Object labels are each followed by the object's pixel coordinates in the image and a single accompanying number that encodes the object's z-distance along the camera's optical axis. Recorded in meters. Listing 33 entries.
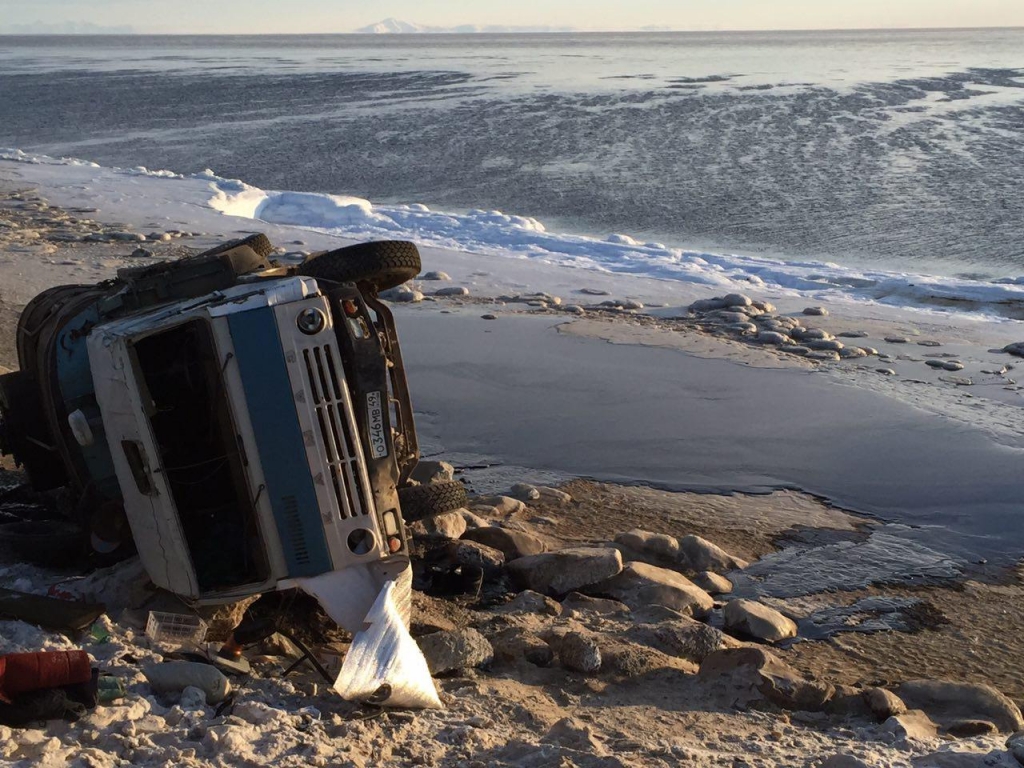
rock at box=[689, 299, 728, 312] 12.88
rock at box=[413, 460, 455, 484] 7.48
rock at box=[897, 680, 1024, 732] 4.92
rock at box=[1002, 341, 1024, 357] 11.40
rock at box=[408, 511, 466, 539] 6.29
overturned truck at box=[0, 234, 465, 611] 4.78
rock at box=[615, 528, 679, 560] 6.60
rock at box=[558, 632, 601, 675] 5.08
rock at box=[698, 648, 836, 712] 4.90
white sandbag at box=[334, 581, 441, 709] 4.37
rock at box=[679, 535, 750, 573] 6.58
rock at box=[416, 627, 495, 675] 4.86
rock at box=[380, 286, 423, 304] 12.72
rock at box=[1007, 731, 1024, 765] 4.21
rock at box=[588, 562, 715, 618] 5.91
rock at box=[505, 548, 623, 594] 6.06
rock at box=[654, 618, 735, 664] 5.39
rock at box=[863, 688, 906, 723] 4.81
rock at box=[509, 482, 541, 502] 7.60
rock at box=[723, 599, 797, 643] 5.72
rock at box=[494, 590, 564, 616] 5.77
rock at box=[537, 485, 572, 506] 7.60
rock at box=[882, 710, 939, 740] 4.57
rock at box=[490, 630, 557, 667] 5.17
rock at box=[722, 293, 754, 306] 12.87
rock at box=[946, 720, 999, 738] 4.77
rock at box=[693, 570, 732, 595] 6.30
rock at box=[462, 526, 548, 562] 6.45
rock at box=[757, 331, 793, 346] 11.40
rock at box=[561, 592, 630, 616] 5.79
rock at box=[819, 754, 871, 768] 4.05
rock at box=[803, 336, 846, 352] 11.23
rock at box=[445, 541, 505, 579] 6.13
